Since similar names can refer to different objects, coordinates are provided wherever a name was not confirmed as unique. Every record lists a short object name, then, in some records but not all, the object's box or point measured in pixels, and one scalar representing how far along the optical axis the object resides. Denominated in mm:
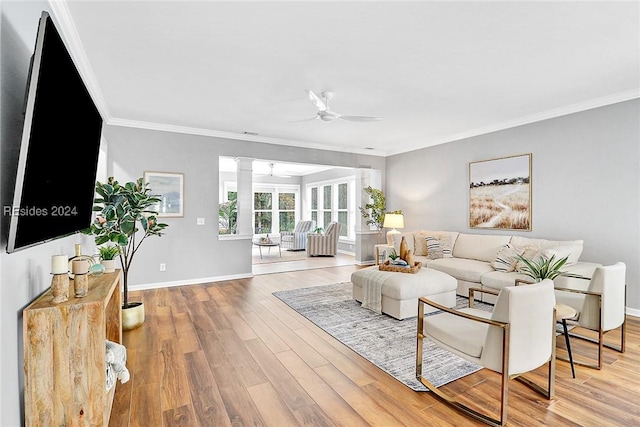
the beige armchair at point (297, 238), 9594
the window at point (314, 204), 10680
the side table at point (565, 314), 2308
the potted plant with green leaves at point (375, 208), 7152
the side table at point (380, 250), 6242
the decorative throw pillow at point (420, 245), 5570
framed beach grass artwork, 4750
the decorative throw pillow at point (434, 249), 5238
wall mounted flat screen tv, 1276
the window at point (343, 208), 9266
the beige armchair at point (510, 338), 1820
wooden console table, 1463
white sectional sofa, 3783
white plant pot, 2676
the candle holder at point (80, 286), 1692
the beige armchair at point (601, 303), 2512
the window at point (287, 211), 11133
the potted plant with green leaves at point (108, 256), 2711
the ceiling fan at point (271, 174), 9391
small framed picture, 5012
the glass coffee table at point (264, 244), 8242
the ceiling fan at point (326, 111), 3562
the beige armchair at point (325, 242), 8516
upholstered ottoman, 3590
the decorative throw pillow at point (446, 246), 5297
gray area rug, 2484
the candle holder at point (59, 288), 1574
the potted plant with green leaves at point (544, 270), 2377
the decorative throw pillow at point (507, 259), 4141
